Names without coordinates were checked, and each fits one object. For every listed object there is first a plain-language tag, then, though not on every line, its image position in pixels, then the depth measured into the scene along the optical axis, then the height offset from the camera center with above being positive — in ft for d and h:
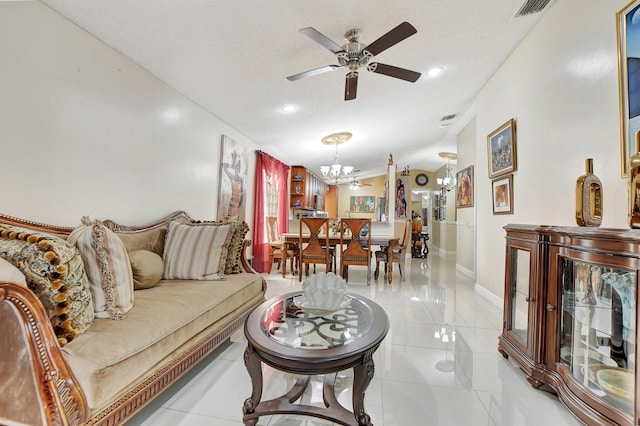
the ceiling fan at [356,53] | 6.24 +4.37
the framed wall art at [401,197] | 24.21 +1.88
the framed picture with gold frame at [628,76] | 4.97 +2.85
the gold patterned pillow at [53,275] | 3.45 -0.86
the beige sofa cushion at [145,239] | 7.04 -0.76
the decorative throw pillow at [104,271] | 4.56 -1.09
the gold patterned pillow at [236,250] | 8.25 -1.13
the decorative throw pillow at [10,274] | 2.98 -0.74
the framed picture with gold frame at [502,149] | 9.69 +2.82
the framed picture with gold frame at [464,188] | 15.92 +2.01
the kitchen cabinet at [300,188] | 22.26 +2.36
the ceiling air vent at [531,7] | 7.46 +6.22
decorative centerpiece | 5.07 -1.51
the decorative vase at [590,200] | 5.05 +0.41
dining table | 14.24 -1.37
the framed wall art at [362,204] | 33.37 +1.65
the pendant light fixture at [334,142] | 16.35 +4.96
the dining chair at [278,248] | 15.21 -1.97
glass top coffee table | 3.59 -1.90
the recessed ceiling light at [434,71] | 10.23 +5.83
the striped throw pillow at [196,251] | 7.36 -1.09
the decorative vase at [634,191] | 3.82 +0.46
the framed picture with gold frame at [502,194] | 10.01 +1.02
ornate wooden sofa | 3.03 -2.02
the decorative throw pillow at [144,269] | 6.27 -1.38
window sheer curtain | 15.80 +0.19
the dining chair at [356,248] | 13.69 -1.67
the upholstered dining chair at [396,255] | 14.83 -2.15
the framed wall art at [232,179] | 12.60 +1.81
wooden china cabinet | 3.88 -1.79
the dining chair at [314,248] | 14.05 -1.74
